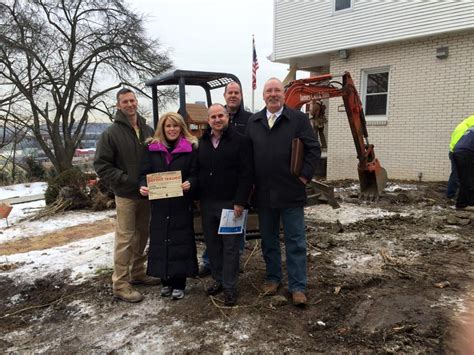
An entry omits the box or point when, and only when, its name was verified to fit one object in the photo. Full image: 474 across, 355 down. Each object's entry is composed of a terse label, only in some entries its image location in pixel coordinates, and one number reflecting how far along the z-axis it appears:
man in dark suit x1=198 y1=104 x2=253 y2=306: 3.60
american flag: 18.31
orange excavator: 5.33
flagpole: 18.46
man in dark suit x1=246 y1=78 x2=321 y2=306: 3.57
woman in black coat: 3.70
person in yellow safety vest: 7.00
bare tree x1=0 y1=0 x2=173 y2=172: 17.86
